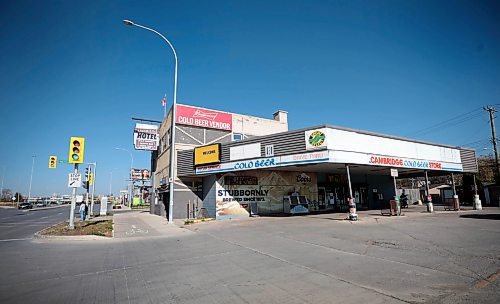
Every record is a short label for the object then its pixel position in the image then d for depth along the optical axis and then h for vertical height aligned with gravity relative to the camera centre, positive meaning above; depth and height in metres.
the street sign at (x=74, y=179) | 16.70 +1.36
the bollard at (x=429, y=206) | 22.31 -0.96
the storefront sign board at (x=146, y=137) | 30.34 +6.99
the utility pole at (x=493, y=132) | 33.81 +7.31
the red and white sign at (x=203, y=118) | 25.81 +7.78
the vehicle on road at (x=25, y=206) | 61.49 -0.57
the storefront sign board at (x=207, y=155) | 21.34 +3.44
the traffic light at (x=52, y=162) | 21.56 +3.13
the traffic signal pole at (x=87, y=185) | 23.39 +1.54
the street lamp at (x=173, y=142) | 19.94 +4.20
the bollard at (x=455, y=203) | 23.58 -0.86
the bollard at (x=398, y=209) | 19.91 -1.02
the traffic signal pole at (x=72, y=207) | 16.08 -0.30
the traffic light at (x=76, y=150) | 16.41 +3.07
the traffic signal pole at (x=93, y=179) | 34.40 +2.73
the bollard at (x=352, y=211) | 16.94 -0.92
